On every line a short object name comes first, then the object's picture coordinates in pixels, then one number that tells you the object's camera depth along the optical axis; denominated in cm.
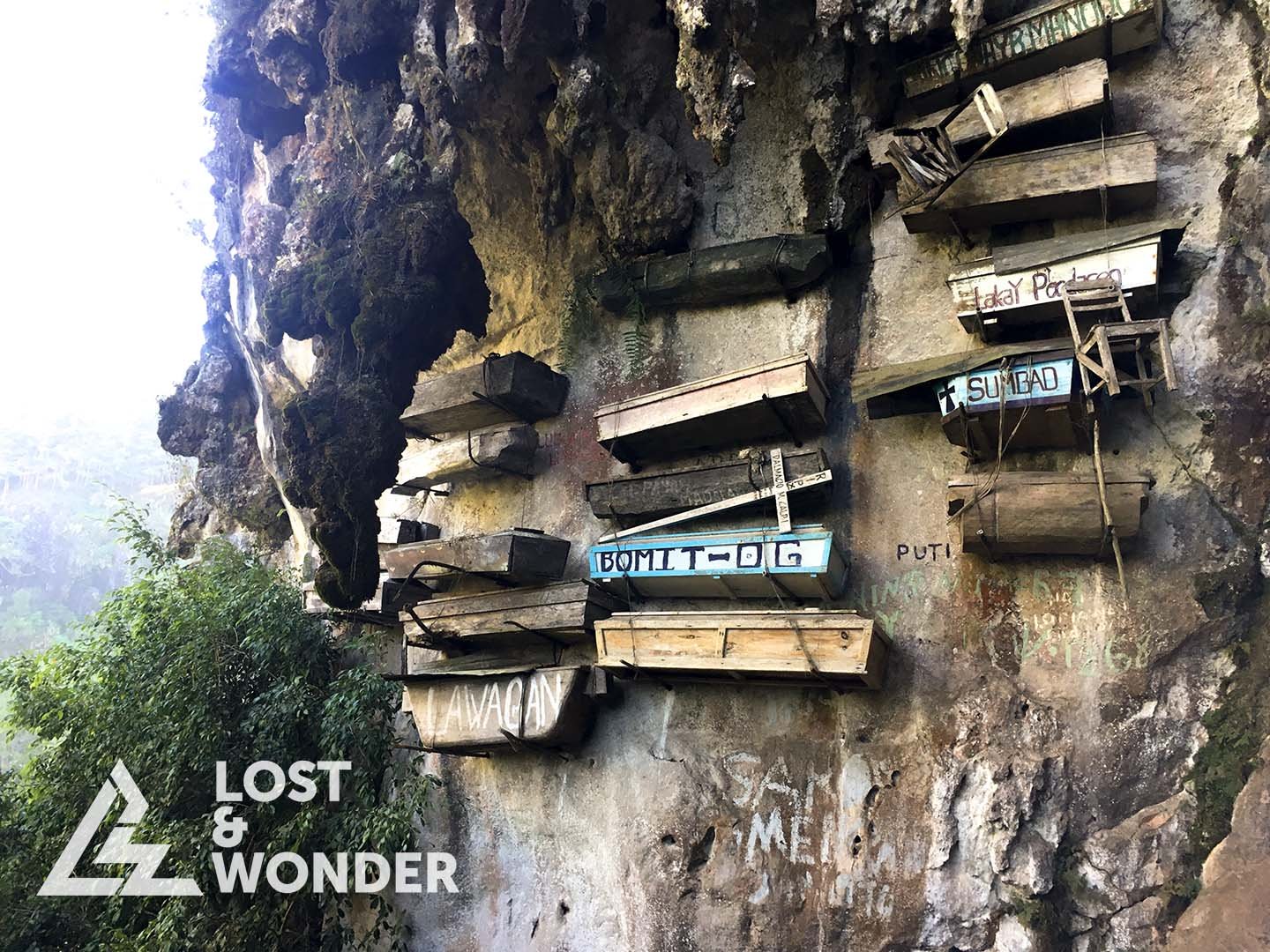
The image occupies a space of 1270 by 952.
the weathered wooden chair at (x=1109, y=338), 386
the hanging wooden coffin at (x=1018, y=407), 412
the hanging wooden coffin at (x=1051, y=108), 442
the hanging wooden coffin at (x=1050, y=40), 453
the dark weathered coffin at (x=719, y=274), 539
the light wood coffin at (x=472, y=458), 636
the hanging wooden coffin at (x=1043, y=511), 391
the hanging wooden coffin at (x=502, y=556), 567
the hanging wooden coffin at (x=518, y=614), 547
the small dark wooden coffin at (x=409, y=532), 684
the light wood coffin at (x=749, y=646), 427
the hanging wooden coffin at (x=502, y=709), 532
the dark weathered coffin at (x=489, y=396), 628
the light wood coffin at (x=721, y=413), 491
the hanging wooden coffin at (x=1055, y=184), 430
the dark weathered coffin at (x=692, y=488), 495
